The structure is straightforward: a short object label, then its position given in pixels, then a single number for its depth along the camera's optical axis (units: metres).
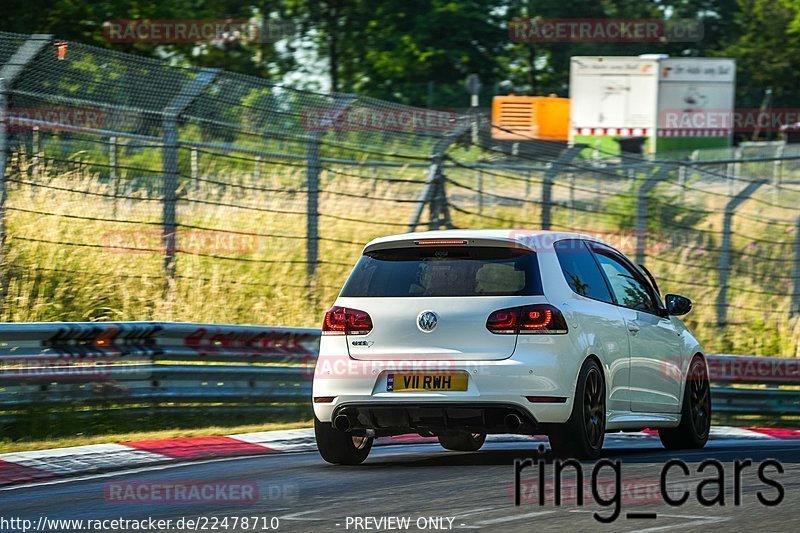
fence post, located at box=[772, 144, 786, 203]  39.66
